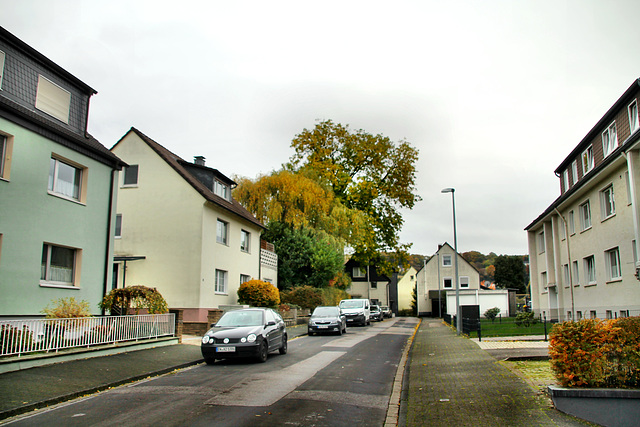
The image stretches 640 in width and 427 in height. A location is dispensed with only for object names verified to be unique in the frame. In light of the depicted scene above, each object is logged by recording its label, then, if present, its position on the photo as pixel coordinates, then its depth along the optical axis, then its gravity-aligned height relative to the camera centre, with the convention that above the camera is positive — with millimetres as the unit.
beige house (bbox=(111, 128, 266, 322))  23375 +3074
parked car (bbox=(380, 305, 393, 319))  52350 -1397
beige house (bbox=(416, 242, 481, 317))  62094 +2421
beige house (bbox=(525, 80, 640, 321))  19016 +3298
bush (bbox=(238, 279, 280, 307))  25922 +203
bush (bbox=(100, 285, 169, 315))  16266 -34
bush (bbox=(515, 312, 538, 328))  26578 -1103
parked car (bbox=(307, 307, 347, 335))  24438 -1117
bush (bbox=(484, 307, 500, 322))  34659 -1054
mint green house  13578 +3186
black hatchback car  13789 -1042
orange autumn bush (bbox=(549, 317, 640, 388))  7465 -829
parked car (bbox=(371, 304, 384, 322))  42231 -1226
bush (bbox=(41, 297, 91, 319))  13625 -308
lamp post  24203 +2866
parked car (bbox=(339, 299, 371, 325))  33375 -778
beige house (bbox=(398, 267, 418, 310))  79312 +1428
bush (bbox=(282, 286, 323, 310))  33531 +74
